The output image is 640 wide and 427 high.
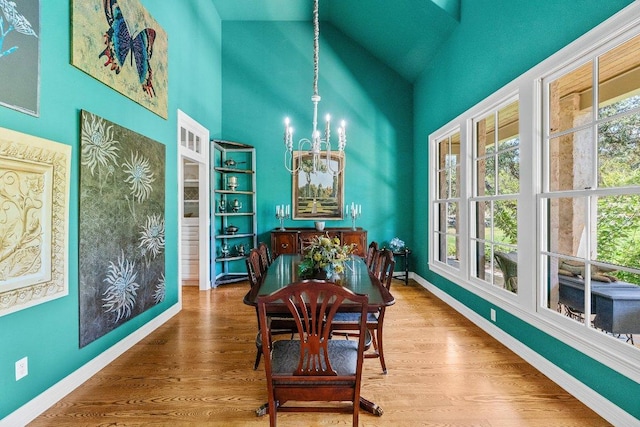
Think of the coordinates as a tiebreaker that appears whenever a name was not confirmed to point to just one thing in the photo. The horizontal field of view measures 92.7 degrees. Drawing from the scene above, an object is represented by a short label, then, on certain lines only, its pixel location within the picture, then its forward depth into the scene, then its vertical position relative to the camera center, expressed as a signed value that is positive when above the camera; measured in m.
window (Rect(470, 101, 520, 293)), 2.92 +0.18
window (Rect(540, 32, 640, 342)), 1.88 +0.17
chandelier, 2.94 +0.76
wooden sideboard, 5.09 -0.41
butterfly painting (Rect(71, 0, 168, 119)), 2.28 +1.45
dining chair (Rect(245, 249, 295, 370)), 2.28 -0.81
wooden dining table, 1.88 -0.51
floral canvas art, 2.30 -0.10
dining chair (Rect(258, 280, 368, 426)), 1.44 -0.82
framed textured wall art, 1.68 -0.04
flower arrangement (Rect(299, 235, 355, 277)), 2.39 -0.35
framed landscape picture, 5.55 +0.36
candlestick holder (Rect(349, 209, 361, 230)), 5.39 -0.02
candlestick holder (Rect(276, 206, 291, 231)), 5.35 -0.01
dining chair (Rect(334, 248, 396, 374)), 2.22 -0.80
